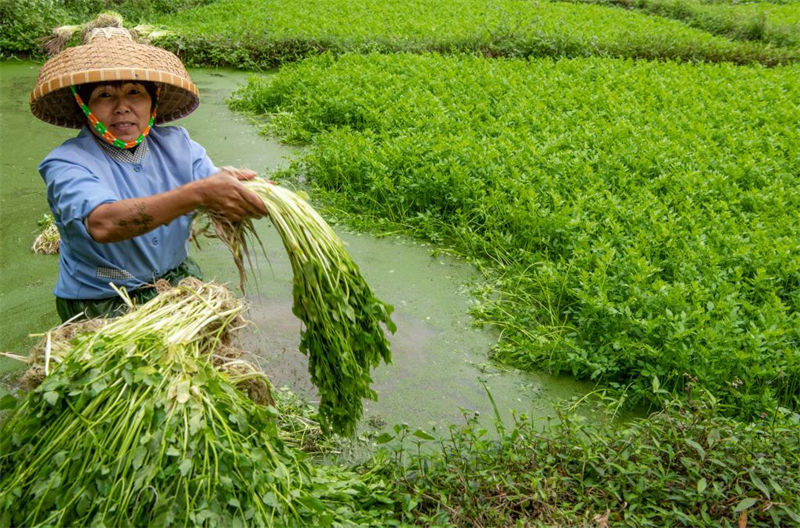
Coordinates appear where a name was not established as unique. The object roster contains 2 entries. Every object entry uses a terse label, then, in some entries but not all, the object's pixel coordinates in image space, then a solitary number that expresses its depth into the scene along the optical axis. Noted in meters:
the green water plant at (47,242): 4.29
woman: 2.07
